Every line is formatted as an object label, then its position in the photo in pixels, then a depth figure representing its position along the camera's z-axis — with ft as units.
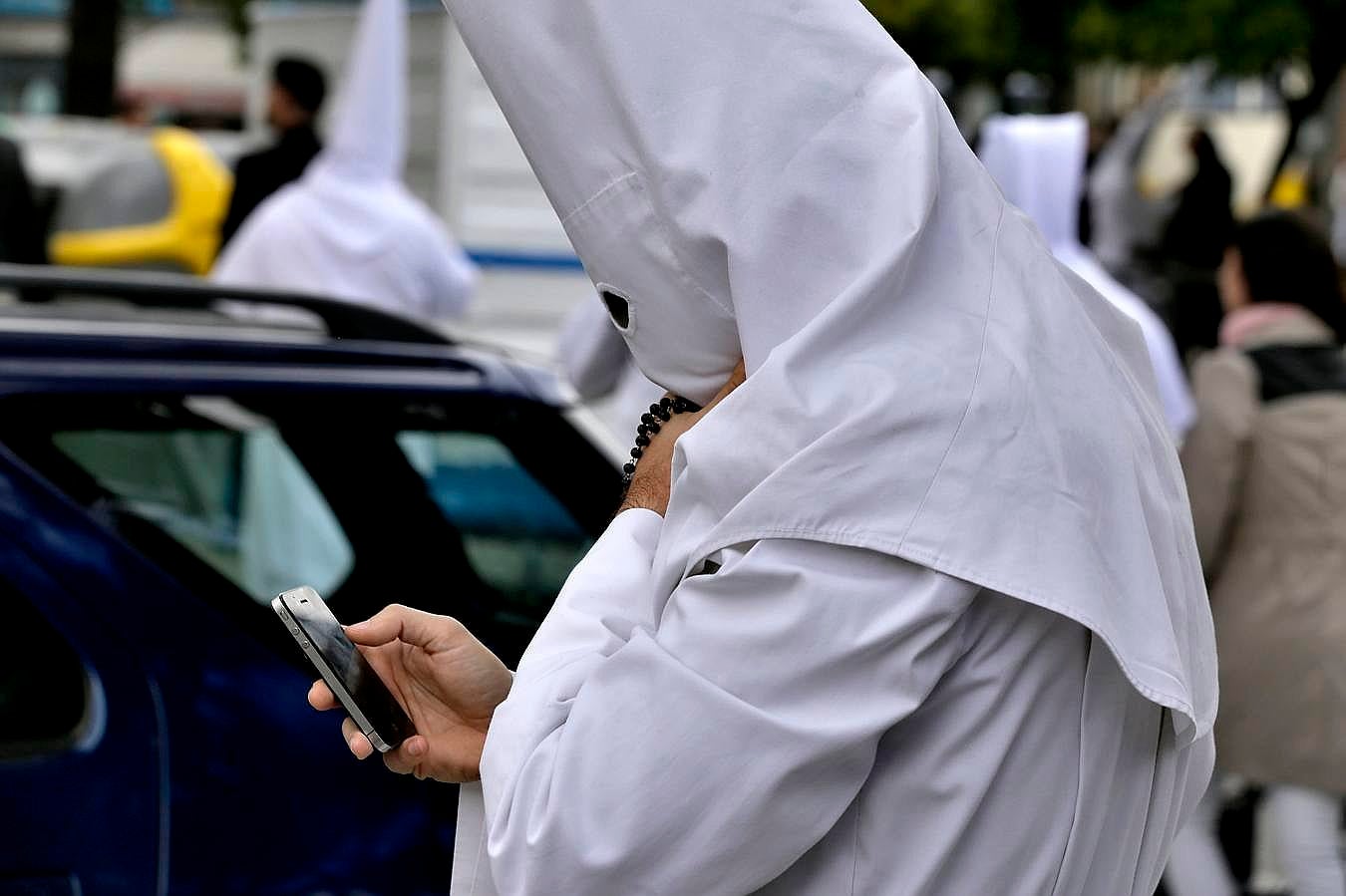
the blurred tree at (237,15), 76.23
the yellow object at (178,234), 36.11
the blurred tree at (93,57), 51.47
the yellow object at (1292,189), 64.85
